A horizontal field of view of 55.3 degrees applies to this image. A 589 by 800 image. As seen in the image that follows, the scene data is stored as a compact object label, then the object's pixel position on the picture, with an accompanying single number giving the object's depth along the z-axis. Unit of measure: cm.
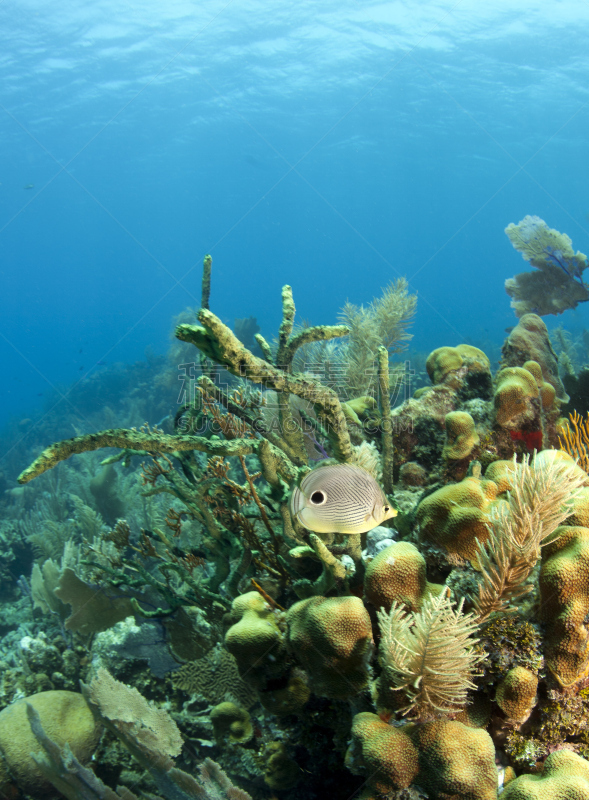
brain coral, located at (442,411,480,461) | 96
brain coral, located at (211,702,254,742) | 74
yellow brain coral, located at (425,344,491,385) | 129
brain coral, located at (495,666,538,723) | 54
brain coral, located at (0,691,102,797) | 85
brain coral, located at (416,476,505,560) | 63
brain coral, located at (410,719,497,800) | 51
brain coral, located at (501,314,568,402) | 136
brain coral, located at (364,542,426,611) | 60
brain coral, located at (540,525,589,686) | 54
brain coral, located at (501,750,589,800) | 48
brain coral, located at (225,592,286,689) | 63
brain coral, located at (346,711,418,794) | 52
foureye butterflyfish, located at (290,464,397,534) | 52
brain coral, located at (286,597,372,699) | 58
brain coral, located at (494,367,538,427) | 107
